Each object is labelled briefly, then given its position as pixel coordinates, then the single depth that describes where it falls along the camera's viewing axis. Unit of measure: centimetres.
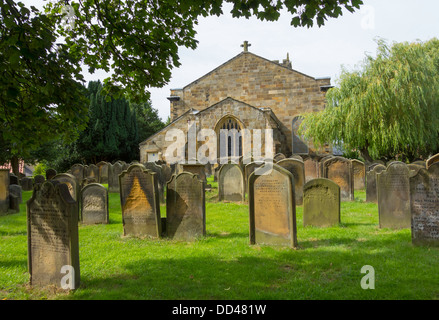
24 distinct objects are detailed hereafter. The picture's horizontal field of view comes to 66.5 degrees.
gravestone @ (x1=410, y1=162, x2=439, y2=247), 592
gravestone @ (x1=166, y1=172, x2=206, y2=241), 743
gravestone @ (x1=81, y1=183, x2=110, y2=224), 944
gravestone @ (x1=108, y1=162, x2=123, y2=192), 1709
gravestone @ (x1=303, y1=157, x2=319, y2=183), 1524
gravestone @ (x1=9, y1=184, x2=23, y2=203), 1227
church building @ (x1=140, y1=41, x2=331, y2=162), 2653
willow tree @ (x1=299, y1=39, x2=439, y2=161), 1798
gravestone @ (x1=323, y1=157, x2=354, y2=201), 1242
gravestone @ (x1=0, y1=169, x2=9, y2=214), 1113
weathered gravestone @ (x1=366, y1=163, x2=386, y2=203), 1135
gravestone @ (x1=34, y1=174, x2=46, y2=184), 1474
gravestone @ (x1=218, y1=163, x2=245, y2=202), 1296
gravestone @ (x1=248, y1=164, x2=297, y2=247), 640
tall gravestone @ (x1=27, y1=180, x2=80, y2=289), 456
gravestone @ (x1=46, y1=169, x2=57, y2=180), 1572
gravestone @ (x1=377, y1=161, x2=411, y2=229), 782
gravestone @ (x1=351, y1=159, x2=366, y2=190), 1507
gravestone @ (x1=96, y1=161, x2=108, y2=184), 2086
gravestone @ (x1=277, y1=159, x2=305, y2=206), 1150
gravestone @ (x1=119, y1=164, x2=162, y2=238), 756
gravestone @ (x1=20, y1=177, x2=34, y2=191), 1752
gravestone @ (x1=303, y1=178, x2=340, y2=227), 791
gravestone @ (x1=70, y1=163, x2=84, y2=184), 1860
